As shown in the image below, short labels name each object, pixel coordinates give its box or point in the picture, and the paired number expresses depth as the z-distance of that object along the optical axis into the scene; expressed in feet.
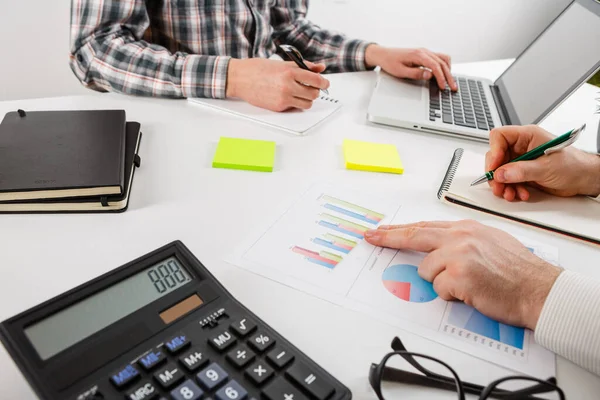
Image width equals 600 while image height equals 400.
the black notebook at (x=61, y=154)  2.08
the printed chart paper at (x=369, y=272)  1.67
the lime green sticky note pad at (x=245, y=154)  2.54
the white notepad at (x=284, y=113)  2.97
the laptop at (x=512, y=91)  3.10
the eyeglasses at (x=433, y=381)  1.43
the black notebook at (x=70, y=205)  2.10
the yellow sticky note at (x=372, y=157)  2.64
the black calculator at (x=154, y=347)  1.32
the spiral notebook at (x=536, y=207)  2.31
